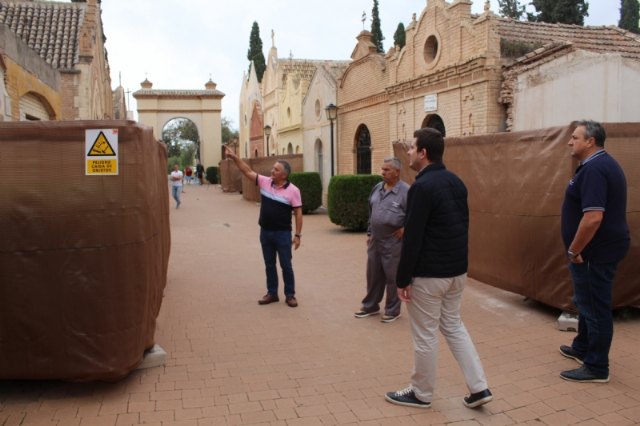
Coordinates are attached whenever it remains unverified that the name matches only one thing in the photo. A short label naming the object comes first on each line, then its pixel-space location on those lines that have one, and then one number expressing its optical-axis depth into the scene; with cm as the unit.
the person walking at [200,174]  4384
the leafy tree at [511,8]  3822
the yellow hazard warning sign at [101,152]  405
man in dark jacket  380
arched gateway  4325
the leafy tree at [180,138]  7319
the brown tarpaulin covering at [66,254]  398
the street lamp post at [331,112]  1984
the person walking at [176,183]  2181
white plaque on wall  1430
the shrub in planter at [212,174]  4331
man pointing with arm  677
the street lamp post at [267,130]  3189
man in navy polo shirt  431
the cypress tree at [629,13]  3409
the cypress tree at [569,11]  2198
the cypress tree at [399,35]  3862
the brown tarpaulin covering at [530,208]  577
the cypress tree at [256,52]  4492
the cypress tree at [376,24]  3738
